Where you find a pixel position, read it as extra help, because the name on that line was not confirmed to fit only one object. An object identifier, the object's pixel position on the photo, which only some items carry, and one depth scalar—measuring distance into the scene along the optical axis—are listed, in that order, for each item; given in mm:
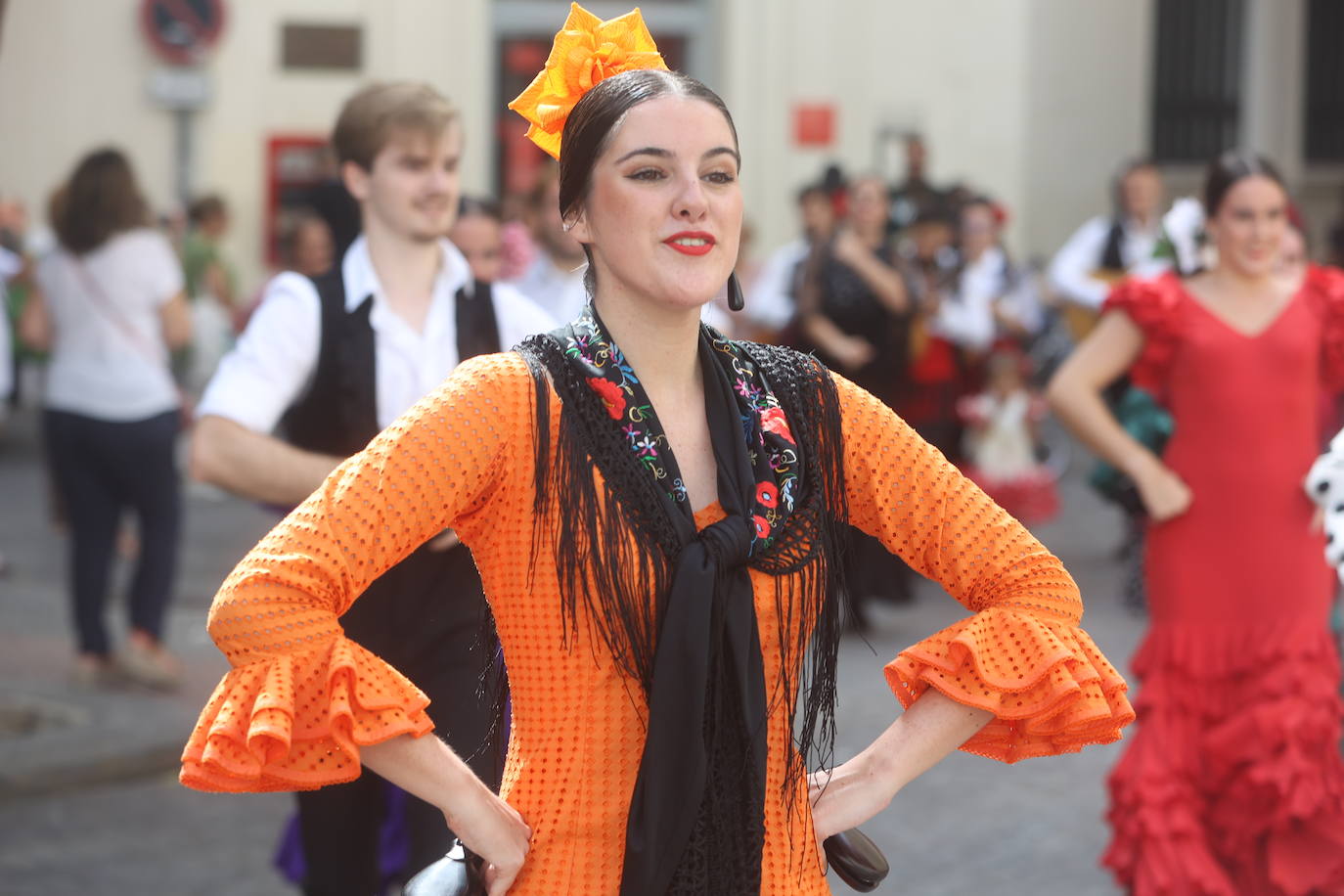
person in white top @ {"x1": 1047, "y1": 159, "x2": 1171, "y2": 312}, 18852
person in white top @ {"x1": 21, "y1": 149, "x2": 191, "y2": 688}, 12800
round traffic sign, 31077
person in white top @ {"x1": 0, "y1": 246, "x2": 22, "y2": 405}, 11573
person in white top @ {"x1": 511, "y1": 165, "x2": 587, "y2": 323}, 14132
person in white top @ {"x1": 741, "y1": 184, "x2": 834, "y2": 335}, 16052
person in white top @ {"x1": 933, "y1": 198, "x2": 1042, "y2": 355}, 21218
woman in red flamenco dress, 8290
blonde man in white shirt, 6836
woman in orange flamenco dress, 3973
